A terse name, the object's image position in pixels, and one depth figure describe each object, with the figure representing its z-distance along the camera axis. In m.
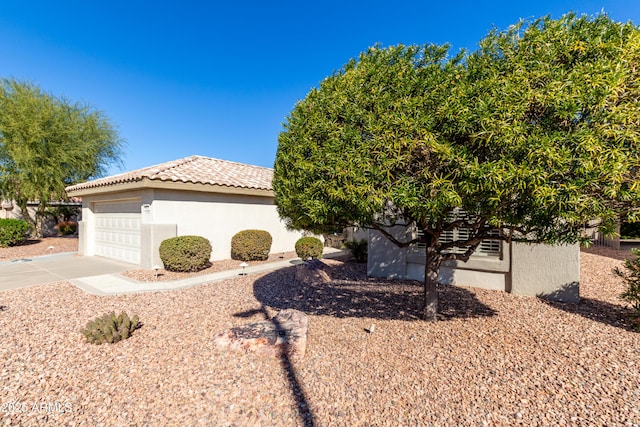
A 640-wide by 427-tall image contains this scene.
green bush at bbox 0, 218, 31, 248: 15.41
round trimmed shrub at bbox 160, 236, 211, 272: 9.59
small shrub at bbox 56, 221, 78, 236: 22.83
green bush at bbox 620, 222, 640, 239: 14.15
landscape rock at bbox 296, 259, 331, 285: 8.49
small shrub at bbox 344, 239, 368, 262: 11.59
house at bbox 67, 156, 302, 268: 10.30
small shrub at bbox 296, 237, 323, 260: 12.12
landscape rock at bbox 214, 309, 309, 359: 4.25
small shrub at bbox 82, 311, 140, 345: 4.60
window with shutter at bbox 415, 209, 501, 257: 7.45
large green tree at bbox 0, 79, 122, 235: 15.33
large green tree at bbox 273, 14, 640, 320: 2.94
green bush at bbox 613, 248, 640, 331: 5.21
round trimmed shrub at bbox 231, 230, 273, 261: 12.04
